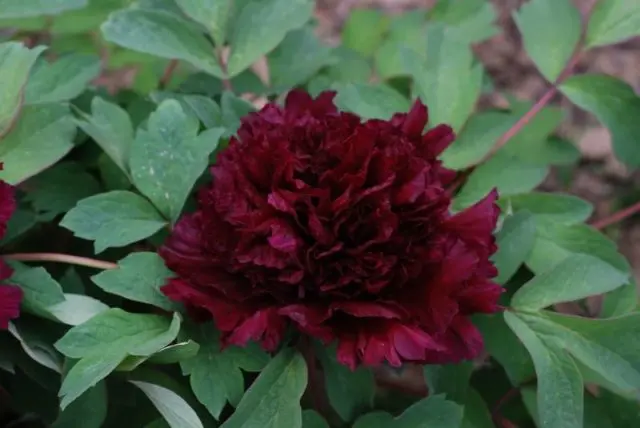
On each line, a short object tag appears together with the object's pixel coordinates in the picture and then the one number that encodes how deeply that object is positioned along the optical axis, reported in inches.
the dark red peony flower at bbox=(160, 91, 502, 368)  28.0
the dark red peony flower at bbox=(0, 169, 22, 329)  28.2
